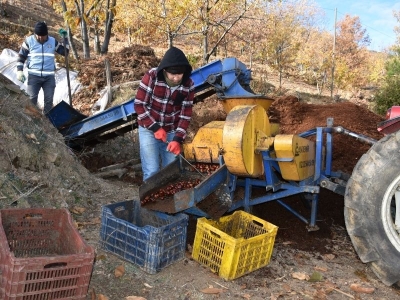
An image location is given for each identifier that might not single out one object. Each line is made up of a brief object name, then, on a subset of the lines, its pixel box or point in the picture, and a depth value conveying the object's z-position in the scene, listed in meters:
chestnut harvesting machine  4.04
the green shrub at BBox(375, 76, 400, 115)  15.38
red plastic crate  2.95
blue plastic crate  4.05
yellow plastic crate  4.07
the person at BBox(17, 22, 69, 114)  8.22
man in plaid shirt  4.79
